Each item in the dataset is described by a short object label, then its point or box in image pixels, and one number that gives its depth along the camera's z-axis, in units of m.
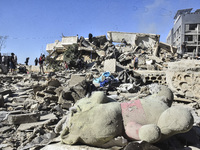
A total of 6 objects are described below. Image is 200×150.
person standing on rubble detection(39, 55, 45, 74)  13.63
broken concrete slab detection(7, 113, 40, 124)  3.35
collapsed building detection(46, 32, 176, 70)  16.19
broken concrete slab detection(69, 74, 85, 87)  5.86
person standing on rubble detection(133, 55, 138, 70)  12.99
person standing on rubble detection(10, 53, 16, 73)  13.05
